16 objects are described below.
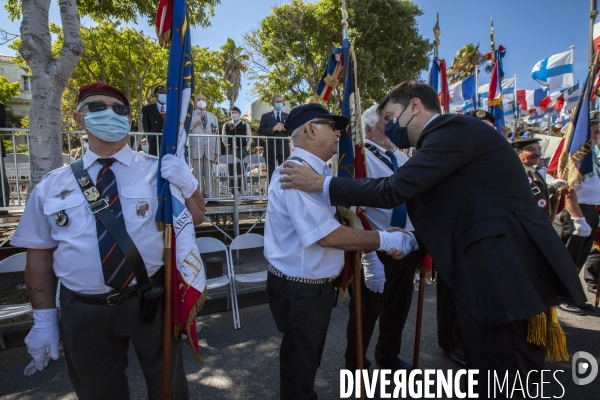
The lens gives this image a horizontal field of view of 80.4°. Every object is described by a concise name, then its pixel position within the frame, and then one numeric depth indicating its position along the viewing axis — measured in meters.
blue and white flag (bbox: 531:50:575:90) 11.13
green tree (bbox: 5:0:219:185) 4.18
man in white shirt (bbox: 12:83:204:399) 1.84
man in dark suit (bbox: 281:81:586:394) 1.56
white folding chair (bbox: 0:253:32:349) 3.57
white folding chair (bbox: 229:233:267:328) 4.55
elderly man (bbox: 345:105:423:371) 2.73
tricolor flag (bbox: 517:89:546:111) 16.28
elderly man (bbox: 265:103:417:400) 2.09
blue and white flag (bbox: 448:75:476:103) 9.06
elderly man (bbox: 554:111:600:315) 4.49
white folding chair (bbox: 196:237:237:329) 4.41
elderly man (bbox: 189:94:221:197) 6.72
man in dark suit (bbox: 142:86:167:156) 6.77
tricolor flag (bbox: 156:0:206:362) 2.02
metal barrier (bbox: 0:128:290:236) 6.51
